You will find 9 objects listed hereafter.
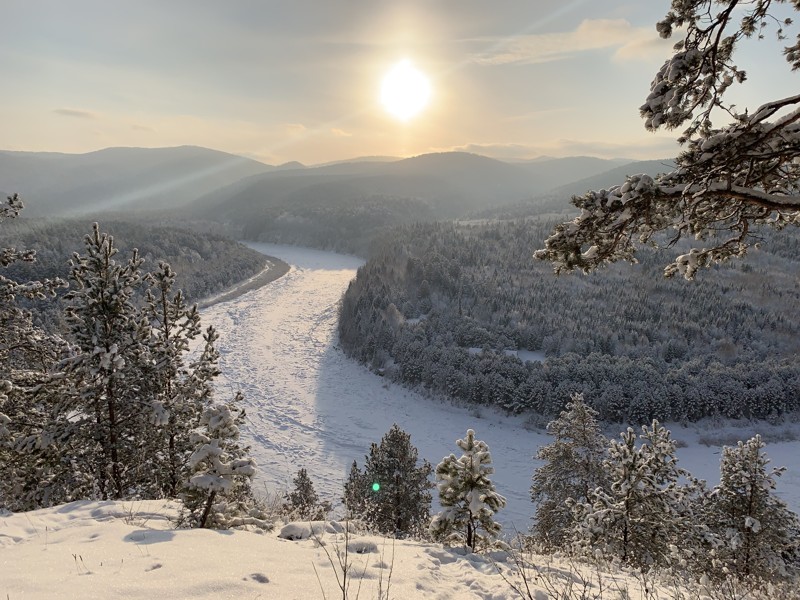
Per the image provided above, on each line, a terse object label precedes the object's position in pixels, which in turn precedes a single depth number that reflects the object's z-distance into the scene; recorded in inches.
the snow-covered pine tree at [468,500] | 379.6
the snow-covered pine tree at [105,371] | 448.5
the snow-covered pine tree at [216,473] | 297.1
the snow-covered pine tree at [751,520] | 541.6
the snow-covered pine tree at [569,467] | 738.8
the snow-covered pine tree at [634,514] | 488.7
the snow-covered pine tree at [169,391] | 485.1
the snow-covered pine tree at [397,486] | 751.7
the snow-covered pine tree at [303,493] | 839.2
